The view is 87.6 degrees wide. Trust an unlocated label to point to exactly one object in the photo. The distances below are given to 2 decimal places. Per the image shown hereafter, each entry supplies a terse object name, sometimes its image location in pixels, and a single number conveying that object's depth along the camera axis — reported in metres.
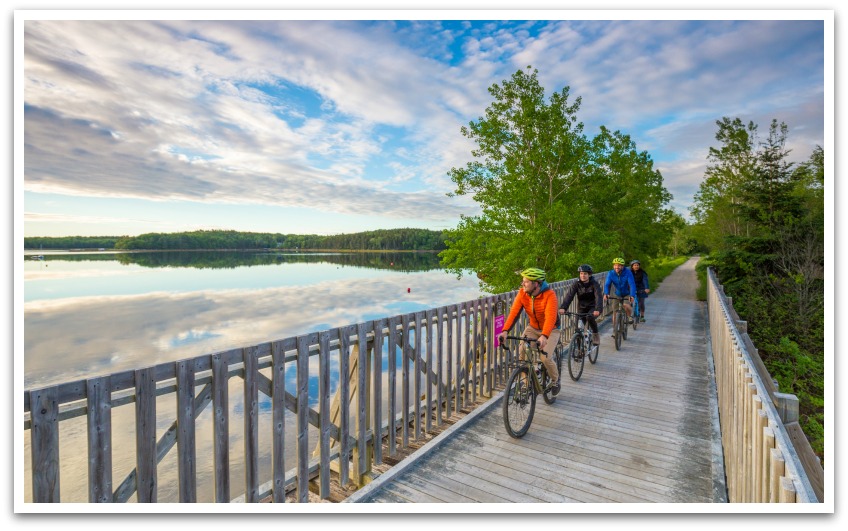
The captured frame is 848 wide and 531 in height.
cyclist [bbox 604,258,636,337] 9.77
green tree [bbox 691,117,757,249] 21.74
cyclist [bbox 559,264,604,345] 7.59
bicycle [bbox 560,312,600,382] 6.96
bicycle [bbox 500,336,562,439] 4.66
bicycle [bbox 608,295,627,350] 9.25
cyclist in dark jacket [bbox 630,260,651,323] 12.39
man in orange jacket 5.08
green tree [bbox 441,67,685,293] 17.85
